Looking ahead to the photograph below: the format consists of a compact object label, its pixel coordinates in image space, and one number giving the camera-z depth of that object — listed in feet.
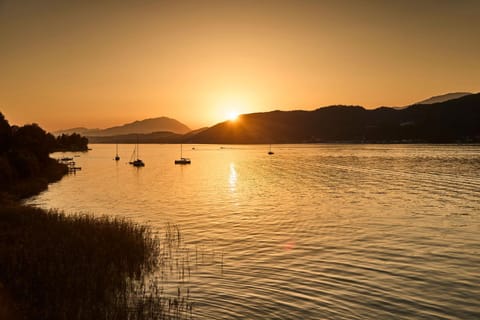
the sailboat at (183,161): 637.39
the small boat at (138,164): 573.94
